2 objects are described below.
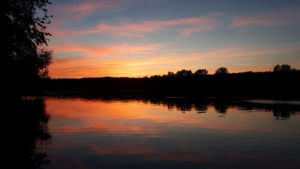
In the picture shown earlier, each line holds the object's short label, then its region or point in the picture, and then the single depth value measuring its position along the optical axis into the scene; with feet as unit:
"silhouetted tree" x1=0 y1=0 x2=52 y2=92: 63.16
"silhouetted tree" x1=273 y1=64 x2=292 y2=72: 597.52
